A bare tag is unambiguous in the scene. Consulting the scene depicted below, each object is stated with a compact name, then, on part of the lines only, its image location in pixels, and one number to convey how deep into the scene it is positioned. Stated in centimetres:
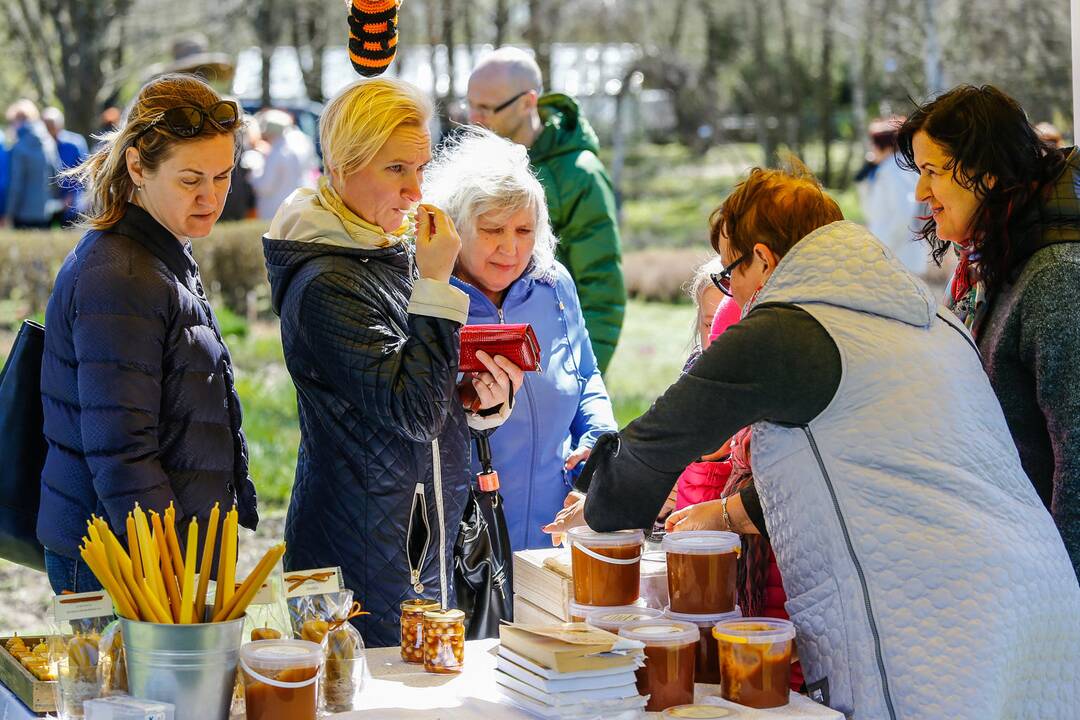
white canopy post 322
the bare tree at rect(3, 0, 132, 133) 1488
